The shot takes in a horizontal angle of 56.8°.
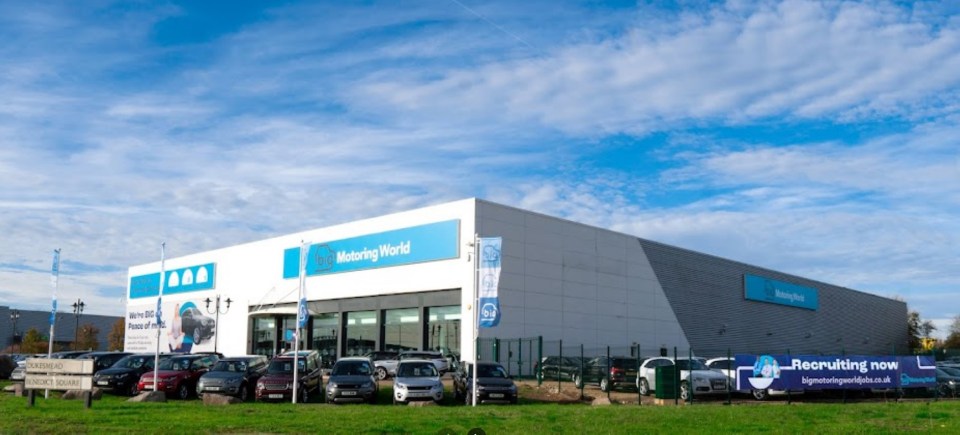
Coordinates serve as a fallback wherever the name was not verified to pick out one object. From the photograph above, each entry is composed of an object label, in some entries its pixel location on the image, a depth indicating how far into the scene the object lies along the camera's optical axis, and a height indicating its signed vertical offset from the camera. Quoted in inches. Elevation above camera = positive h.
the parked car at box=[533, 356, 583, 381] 1489.9 -37.6
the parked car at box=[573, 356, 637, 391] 1323.8 -38.6
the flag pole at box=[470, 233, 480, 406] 1139.5 +56.1
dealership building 1964.8 +136.2
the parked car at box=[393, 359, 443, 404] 1106.1 -50.2
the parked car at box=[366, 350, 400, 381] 1672.0 -39.6
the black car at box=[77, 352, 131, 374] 1450.5 -29.5
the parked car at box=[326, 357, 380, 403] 1103.0 -51.9
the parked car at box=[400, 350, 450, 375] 1612.9 -23.2
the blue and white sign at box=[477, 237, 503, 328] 1174.3 +78.4
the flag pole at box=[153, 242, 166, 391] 1171.8 -38.7
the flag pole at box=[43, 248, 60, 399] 1162.0 +44.9
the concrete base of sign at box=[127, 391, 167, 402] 1051.9 -66.2
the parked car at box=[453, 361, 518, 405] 1144.2 -52.9
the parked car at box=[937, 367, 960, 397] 1445.6 -56.6
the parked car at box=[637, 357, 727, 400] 1224.8 -44.4
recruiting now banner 1194.6 -33.0
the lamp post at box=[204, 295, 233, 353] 2562.0 +75.3
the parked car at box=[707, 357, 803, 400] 1216.0 -34.6
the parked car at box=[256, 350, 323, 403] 1130.0 -48.0
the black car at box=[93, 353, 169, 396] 1266.0 -54.5
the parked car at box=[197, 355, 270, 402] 1144.2 -45.9
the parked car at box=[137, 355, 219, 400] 1202.2 -45.8
